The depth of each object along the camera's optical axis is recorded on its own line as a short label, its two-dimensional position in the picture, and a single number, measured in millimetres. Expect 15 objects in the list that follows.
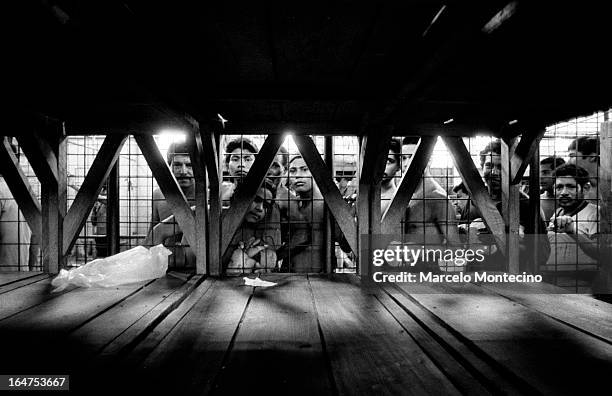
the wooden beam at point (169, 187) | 4324
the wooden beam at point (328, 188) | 4301
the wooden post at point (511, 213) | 4434
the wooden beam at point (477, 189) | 4438
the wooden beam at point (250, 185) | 4246
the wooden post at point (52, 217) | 4340
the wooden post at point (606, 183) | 3070
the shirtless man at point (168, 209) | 5633
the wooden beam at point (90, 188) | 4344
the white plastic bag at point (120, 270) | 3851
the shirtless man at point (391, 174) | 5914
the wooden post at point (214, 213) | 4207
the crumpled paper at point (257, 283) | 3984
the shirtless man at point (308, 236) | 5312
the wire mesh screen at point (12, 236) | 5617
